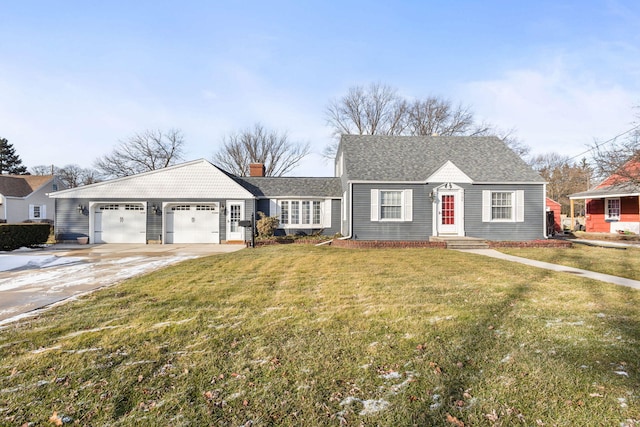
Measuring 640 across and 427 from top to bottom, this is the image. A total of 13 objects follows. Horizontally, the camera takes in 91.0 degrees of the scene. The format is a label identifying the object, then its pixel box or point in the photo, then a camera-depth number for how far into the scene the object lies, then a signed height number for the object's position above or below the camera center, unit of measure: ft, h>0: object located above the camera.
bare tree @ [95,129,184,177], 105.19 +20.30
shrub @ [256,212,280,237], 51.06 -2.08
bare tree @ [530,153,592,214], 137.18 +15.60
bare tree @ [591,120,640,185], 48.78 +8.82
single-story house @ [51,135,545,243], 48.39 +2.32
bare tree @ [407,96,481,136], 105.19 +32.39
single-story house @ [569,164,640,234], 56.39 +1.35
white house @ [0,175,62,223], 89.97 +4.73
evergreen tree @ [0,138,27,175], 145.69 +24.84
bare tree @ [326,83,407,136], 105.81 +35.02
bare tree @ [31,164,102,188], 165.78 +21.57
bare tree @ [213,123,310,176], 113.19 +22.48
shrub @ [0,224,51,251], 42.90 -3.19
